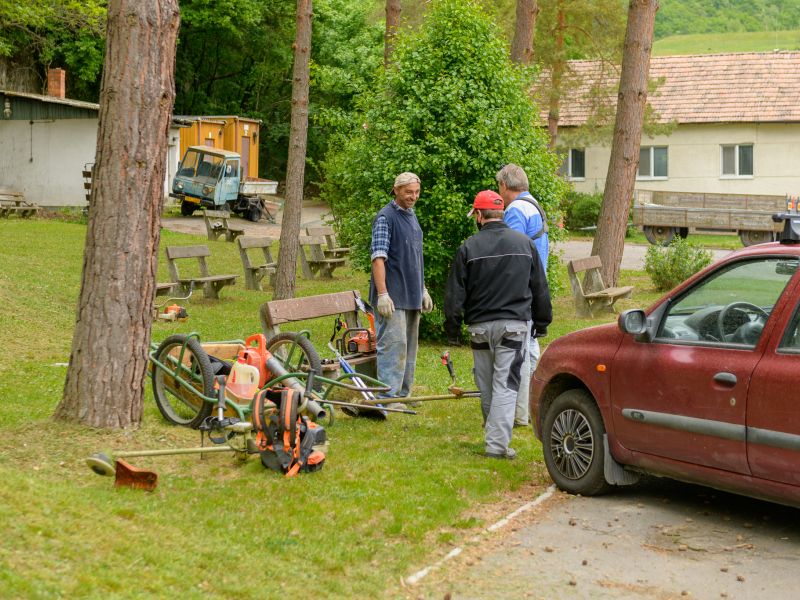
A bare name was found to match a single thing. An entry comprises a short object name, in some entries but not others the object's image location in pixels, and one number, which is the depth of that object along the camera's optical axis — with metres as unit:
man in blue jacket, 9.48
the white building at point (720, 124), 42.50
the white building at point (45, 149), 42.00
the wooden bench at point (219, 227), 32.88
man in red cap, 8.46
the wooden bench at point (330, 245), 25.22
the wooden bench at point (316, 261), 23.88
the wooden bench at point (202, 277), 19.14
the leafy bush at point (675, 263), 21.77
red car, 6.33
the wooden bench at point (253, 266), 21.31
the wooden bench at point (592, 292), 18.38
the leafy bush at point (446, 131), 14.13
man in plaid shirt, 9.83
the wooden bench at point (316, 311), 10.36
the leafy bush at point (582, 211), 40.69
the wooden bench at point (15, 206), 36.12
